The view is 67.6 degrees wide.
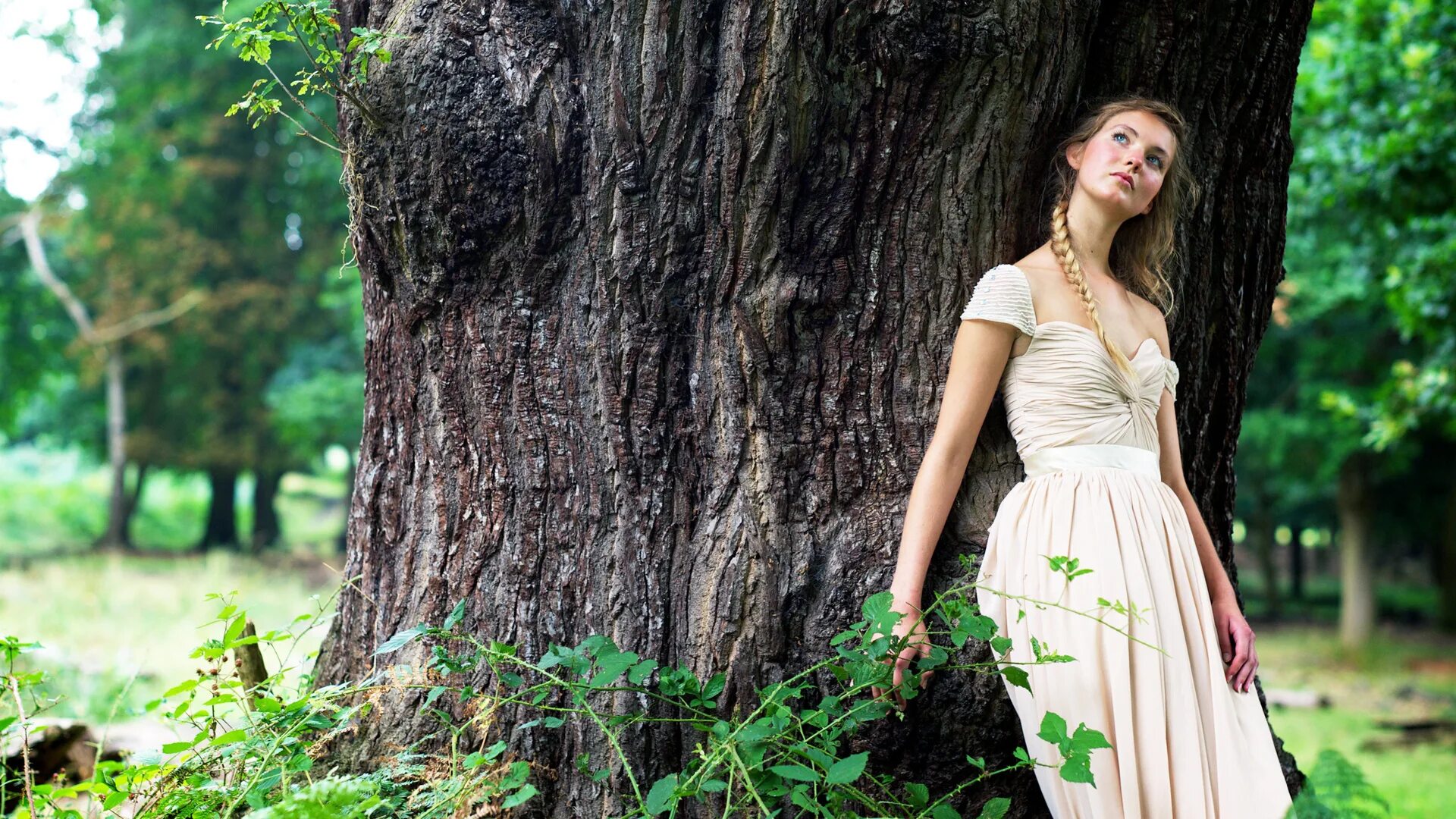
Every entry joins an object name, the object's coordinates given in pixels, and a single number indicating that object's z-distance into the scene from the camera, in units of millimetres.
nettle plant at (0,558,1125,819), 1933
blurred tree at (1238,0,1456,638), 7180
